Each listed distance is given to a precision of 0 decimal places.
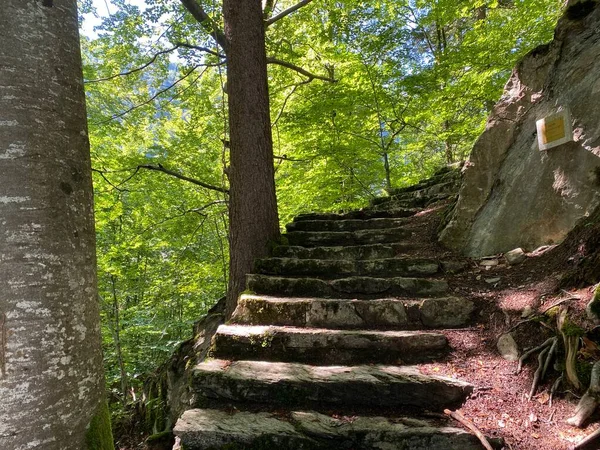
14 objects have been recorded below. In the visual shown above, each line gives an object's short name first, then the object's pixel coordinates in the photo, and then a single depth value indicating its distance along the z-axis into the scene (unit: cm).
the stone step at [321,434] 193
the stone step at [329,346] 268
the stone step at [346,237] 457
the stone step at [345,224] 500
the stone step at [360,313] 296
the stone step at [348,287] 334
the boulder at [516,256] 322
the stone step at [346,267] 370
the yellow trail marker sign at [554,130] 300
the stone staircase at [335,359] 203
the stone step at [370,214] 541
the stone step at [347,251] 415
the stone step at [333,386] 225
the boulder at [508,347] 239
